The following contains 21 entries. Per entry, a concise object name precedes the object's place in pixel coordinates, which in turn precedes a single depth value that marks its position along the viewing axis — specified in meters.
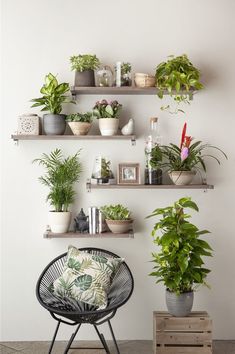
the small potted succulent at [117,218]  3.92
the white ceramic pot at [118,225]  3.92
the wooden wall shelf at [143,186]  3.93
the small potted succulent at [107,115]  3.92
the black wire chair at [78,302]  3.34
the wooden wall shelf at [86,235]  3.92
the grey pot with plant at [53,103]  3.91
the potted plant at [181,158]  3.90
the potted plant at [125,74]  3.96
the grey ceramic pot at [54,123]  3.94
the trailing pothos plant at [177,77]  3.82
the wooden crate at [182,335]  3.63
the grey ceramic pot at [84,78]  3.92
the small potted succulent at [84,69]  3.91
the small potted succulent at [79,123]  3.92
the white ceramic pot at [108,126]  3.92
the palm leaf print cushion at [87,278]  3.49
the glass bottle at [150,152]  3.97
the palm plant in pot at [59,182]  3.96
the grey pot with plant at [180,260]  3.60
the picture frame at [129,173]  4.01
